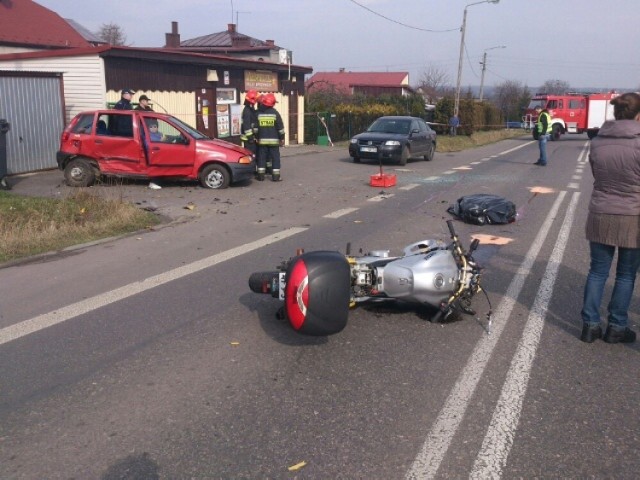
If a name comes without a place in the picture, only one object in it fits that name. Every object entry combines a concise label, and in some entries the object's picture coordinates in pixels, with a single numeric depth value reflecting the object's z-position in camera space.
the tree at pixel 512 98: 71.00
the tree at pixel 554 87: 102.56
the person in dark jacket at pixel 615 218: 4.85
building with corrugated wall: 15.70
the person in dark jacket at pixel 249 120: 15.79
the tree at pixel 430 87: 85.75
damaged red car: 13.90
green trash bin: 30.06
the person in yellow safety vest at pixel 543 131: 21.72
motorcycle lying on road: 4.60
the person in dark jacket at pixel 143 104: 15.50
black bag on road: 10.44
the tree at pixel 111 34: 65.07
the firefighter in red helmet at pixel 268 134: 15.44
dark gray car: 20.66
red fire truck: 43.69
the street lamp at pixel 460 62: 39.06
